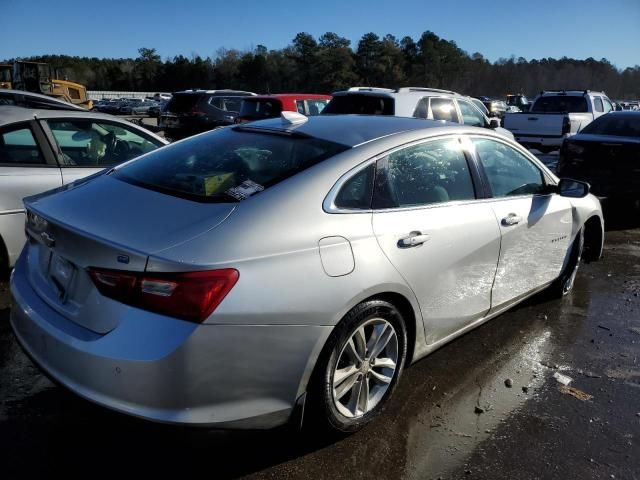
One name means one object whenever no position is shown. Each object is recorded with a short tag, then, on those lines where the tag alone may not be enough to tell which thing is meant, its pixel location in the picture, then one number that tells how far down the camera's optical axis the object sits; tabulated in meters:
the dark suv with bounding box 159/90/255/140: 14.48
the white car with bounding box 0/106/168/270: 4.33
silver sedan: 2.10
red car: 12.25
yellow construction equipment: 26.75
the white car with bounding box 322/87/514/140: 9.05
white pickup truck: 13.29
